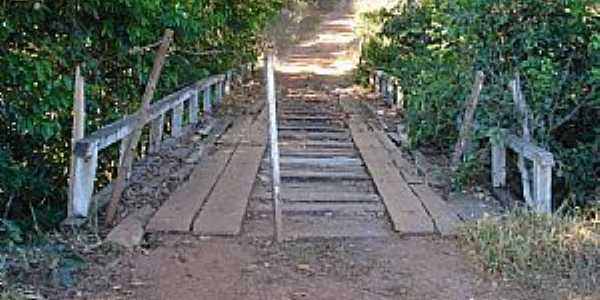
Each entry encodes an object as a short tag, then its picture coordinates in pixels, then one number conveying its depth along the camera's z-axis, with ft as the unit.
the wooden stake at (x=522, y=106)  25.22
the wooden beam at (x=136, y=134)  20.43
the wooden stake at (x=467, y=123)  25.40
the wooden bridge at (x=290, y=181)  20.45
